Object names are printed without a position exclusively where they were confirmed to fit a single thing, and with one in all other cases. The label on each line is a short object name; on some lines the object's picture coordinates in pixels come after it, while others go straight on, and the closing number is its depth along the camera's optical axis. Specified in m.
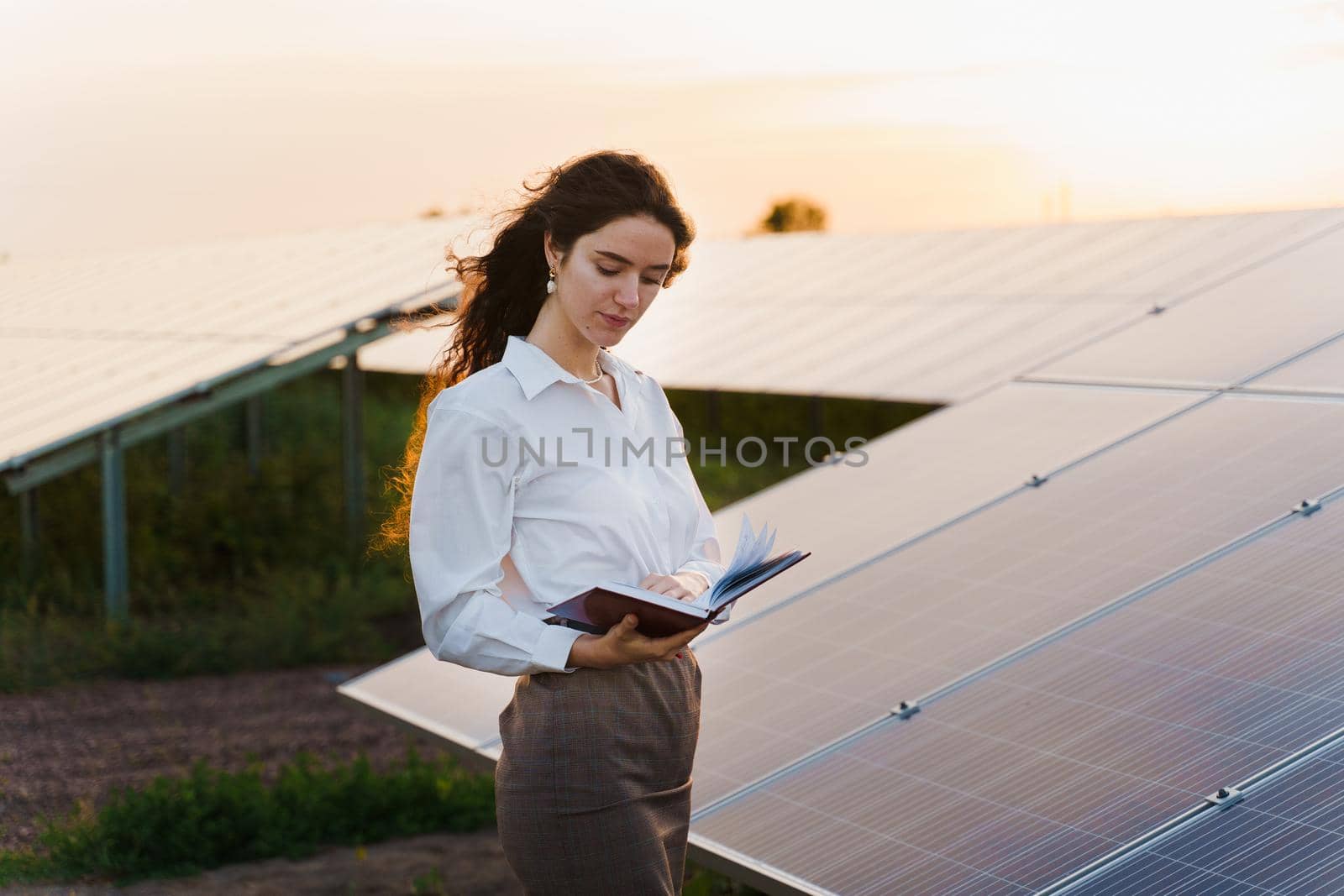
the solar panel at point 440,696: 5.52
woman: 2.94
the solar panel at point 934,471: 6.18
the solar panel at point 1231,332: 6.88
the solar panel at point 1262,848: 3.32
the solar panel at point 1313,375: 6.15
